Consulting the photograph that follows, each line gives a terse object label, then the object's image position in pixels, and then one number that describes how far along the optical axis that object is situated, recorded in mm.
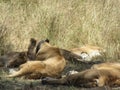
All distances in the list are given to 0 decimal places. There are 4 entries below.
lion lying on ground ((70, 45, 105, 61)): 22703
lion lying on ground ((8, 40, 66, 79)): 16078
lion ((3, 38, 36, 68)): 18937
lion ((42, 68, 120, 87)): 14277
